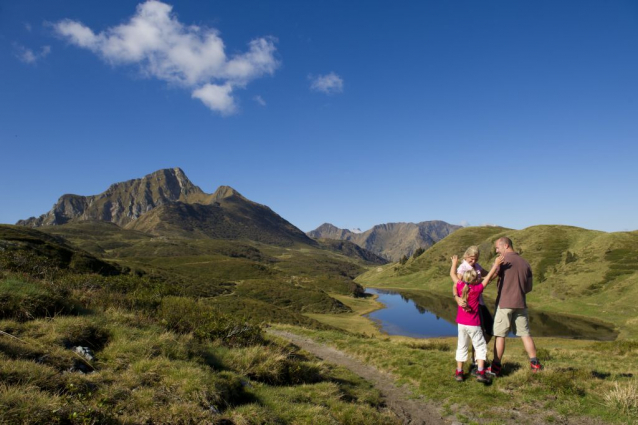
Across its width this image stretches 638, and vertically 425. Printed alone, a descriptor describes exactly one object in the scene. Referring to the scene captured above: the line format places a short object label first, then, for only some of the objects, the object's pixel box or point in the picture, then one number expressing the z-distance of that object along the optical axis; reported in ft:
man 31.32
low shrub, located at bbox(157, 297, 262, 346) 41.34
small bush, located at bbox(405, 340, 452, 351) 67.51
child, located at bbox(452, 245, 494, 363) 32.19
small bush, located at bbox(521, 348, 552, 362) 55.66
